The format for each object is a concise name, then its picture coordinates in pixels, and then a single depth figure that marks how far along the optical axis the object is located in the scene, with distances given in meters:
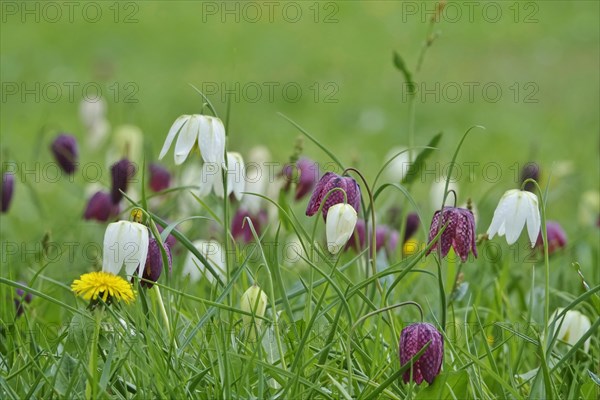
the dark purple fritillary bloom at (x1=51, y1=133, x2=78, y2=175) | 4.14
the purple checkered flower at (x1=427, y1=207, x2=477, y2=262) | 3.70
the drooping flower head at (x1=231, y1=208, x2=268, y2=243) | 4.09
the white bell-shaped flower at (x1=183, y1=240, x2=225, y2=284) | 3.88
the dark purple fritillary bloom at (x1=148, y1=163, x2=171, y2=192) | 4.21
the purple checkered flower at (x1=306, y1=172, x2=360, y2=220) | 3.72
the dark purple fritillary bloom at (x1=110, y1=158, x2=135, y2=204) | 4.01
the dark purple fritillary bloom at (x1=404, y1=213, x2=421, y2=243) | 4.06
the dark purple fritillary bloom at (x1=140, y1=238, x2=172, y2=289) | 3.69
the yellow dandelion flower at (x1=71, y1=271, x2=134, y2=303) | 3.66
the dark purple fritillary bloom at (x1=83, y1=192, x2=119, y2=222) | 4.07
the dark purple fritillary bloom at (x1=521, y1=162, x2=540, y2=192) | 4.03
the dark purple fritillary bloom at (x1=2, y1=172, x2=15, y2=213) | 4.07
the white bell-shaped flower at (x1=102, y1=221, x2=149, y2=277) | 3.66
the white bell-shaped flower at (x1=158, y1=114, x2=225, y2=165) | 3.71
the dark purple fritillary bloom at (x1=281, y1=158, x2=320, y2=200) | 4.04
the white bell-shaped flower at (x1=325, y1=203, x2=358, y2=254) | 3.69
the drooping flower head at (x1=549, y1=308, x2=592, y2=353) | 3.81
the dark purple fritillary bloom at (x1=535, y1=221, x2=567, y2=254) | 4.07
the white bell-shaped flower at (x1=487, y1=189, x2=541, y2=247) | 3.70
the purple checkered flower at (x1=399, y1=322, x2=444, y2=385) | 3.63
